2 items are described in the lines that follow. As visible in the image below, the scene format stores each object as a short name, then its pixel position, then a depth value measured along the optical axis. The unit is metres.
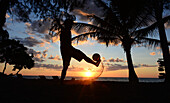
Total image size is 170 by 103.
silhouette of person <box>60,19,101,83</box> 4.09
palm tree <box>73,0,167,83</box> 7.41
